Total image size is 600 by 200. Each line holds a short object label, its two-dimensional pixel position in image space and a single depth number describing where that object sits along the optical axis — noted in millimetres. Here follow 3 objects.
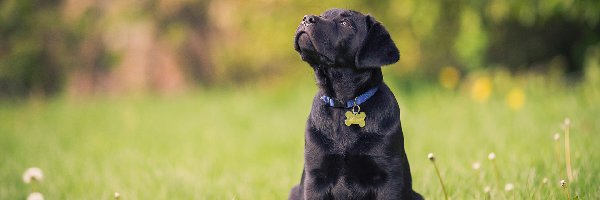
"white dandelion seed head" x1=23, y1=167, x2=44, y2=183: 5930
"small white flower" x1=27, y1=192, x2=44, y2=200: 5507
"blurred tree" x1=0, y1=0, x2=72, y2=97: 21969
